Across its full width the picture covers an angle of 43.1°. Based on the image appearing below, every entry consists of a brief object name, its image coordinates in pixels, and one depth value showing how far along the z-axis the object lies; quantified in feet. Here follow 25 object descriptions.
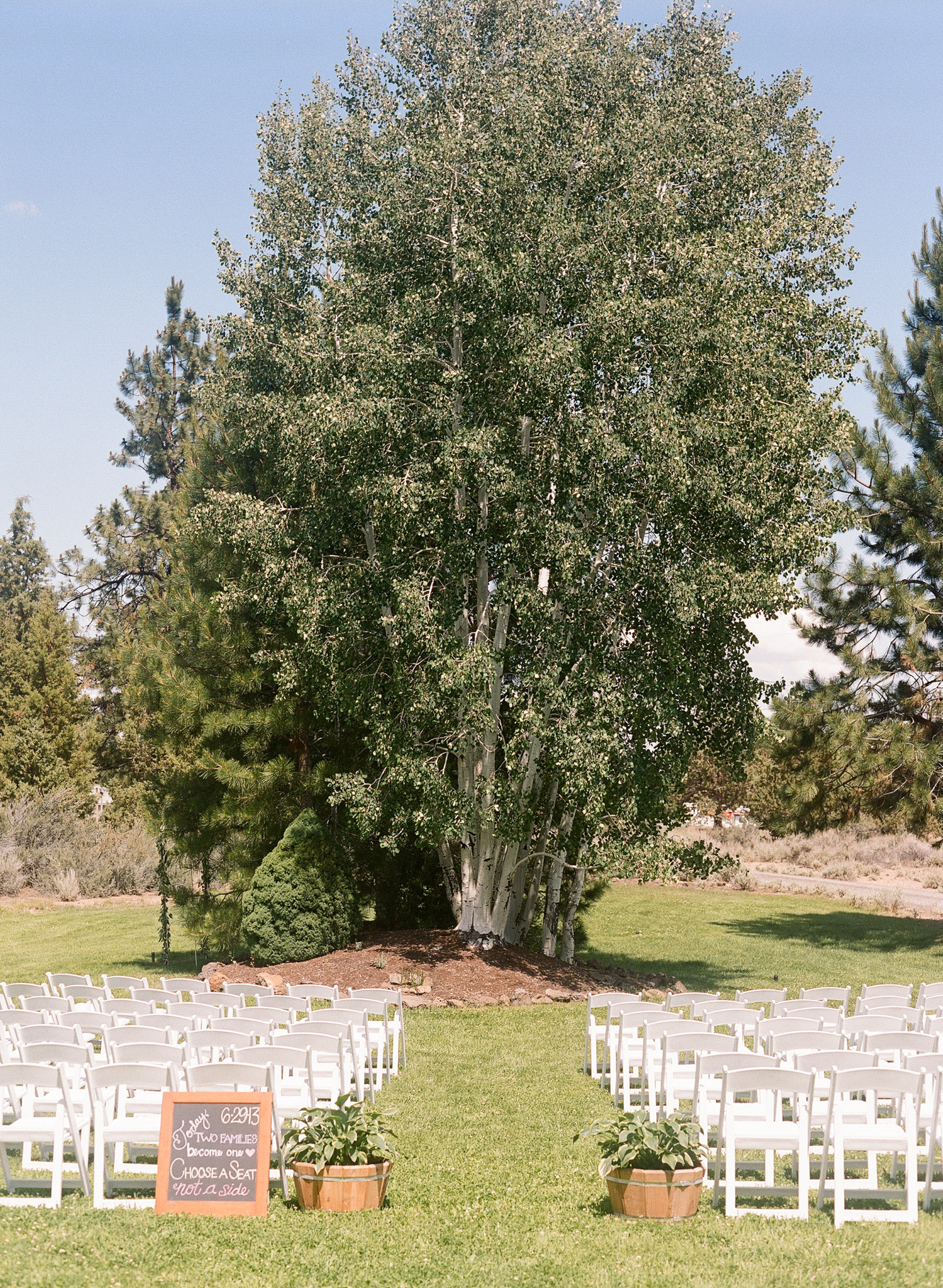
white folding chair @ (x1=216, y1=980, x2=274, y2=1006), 36.81
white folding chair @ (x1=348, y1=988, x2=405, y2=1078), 35.27
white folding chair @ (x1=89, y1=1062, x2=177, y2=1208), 21.03
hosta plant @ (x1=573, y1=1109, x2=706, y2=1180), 20.80
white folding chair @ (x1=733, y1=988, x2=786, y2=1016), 34.53
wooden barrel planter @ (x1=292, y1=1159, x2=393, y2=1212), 21.08
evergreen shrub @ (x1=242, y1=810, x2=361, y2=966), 56.03
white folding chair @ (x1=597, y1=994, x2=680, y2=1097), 31.50
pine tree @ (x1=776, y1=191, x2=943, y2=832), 76.89
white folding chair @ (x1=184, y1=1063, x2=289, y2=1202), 21.95
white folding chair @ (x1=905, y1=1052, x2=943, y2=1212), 22.45
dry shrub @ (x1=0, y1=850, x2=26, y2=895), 101.76
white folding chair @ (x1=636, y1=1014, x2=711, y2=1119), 27.50
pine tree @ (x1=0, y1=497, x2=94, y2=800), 110.83
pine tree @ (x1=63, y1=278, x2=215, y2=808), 135.13
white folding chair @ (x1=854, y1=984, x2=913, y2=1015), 33.99
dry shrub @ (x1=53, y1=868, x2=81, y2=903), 100.99
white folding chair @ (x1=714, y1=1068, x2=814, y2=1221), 21.18
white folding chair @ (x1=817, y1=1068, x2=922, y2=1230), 20.79
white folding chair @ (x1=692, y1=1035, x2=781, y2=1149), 22.20
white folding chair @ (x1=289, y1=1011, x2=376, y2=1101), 27.91
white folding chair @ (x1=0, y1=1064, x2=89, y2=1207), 20.85
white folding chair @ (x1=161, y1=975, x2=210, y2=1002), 34.68
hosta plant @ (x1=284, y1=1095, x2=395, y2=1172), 21.30
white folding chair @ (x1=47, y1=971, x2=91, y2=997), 39.74
